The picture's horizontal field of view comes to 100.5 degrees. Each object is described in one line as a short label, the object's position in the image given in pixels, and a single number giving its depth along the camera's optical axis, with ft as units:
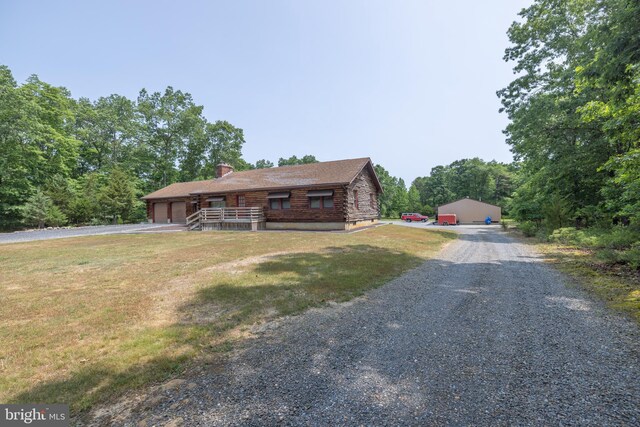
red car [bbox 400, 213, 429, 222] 147.84
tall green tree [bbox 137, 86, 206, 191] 131.13
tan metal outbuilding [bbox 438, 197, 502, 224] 130.60
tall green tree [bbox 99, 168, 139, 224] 93.66
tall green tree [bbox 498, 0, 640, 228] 40.54
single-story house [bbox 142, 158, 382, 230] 63.82
